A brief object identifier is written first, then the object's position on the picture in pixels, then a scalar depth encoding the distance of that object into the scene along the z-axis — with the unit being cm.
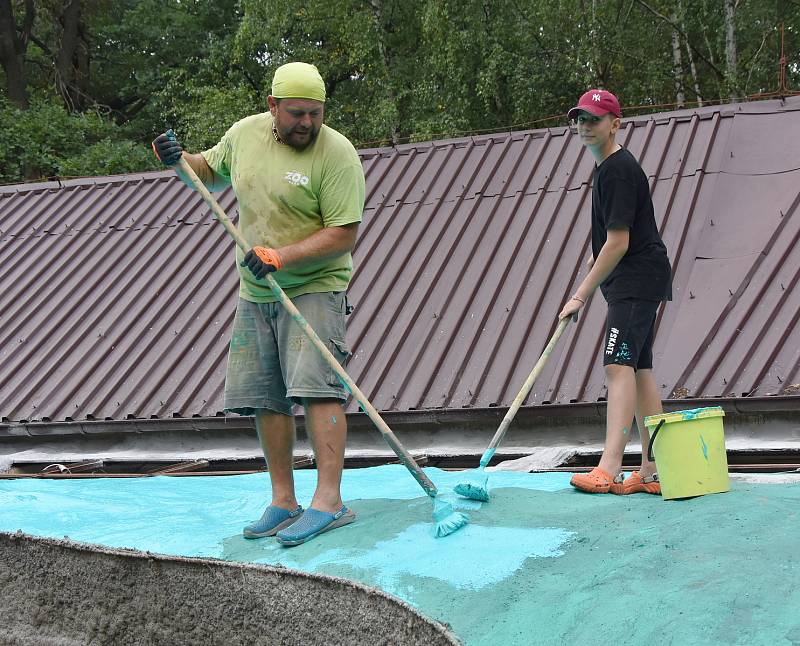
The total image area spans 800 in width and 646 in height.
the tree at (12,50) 2292
